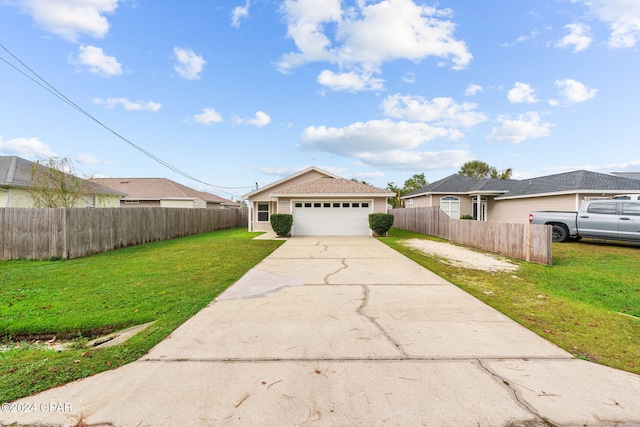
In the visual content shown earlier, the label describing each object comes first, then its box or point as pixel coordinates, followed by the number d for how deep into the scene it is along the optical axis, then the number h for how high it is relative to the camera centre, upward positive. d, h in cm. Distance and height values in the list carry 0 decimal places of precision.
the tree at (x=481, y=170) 4503 +694
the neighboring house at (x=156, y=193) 2711 +206
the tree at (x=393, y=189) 4816 +448
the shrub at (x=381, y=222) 1642 -49
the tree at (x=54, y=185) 1286 +133
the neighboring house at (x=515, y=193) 1551 +130
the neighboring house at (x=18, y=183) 1446 +159
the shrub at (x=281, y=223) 1683 -56
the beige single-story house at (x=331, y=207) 1733 +39
